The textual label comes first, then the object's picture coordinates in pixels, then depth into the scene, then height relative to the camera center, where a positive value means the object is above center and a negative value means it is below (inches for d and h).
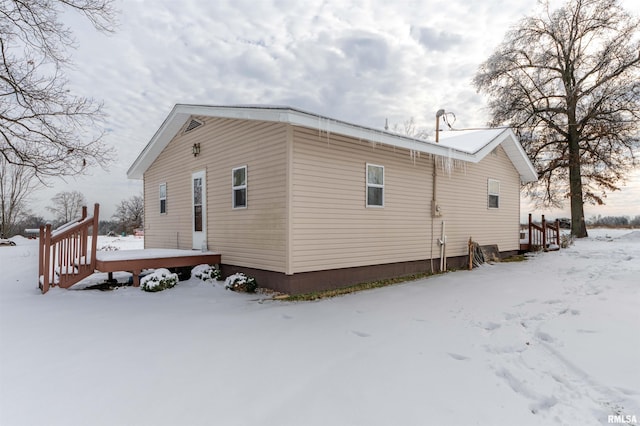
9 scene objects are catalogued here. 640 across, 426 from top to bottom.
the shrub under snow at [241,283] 244.4 -47.2
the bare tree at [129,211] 1647.3 +39.5
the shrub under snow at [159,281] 242.8 -45.5
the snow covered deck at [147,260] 245.4 -31.9
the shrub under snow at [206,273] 279.8 -45.1
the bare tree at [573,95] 576.1 +230.4
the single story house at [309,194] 236.8 +21.6
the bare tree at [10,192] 695.7 +57.3
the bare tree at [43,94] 281.1 +108.8
